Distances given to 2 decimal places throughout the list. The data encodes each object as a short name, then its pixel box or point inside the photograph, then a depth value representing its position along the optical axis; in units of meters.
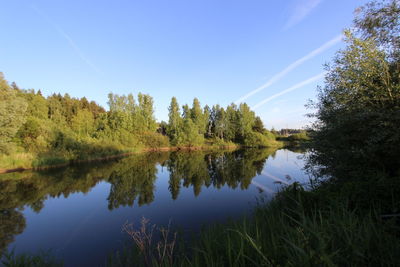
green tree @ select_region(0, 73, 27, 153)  17.56
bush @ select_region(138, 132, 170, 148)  49.48
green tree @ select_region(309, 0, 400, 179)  6.35
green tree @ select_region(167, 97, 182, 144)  59.38
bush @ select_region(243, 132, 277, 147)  65.00
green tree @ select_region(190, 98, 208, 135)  64.44
